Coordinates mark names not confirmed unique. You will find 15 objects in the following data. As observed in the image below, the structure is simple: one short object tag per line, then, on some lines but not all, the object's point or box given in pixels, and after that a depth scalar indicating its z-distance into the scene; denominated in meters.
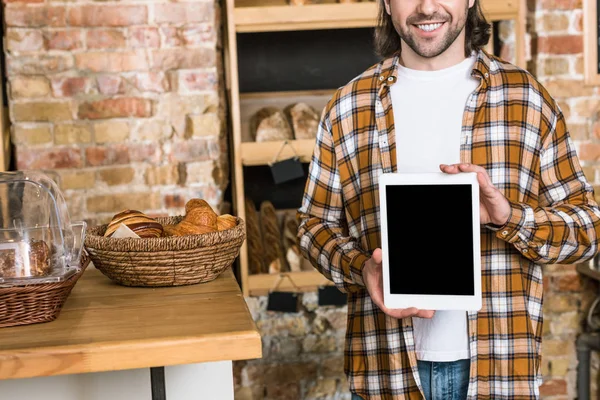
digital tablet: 1.42
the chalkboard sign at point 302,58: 3.08
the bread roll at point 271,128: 2.79
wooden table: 1.18
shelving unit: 2.70
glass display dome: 1.31
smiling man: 1.65
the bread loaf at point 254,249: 2.85
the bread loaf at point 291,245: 2.85
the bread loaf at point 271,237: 2.83
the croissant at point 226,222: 1.61
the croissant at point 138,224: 1.54
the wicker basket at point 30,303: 1.28
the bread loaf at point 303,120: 2.80
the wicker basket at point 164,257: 1.49
